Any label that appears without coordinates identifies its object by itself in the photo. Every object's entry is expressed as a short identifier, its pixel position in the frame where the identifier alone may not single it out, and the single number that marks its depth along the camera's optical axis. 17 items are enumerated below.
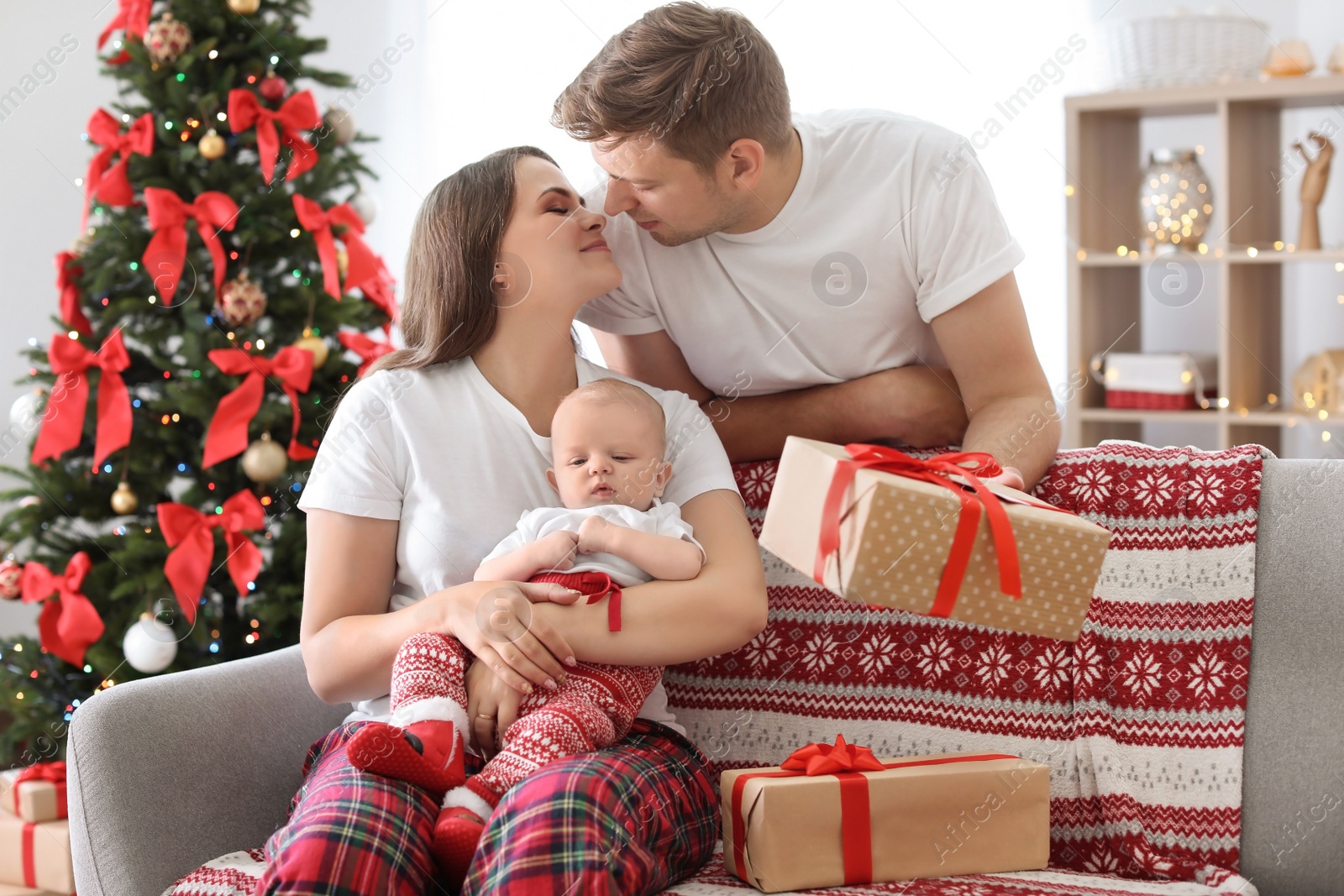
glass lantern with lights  3.55
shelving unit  3.49
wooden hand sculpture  3.43
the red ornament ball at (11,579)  2.50
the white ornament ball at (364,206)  2.73
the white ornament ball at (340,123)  2.66
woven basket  3.47
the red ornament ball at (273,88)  2.54
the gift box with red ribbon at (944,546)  1.23
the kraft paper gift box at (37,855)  2.53
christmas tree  2.47
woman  1.25
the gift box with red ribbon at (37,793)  2.58
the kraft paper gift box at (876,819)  1.41
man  1.74
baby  1.32
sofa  1.45
